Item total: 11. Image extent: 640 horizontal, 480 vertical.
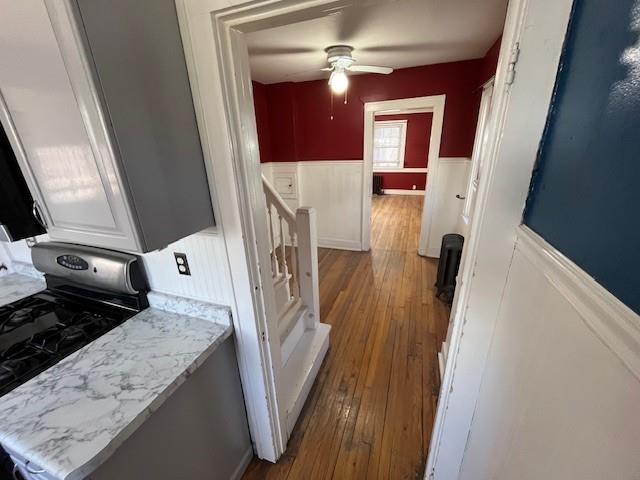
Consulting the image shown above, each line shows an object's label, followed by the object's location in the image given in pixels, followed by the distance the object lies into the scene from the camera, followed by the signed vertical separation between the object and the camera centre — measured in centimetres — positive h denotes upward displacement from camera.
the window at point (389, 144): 747 +16
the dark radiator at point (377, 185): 802 -103
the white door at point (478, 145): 241 +2
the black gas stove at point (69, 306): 97 -66
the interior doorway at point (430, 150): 314 -1
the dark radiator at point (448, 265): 261 -115
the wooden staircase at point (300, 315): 165 -113
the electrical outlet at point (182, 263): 108 -43
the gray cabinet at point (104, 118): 61 +11
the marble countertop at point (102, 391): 64 -68
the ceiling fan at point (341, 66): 240 +77
